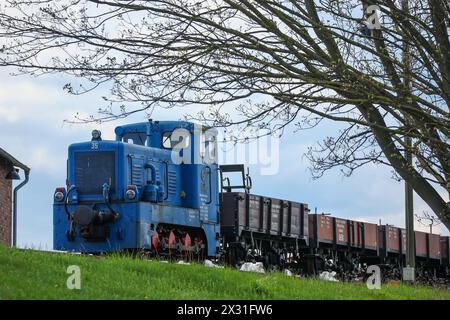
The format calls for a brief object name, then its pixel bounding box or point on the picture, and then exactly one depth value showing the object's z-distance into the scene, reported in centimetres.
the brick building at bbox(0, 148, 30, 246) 3341
